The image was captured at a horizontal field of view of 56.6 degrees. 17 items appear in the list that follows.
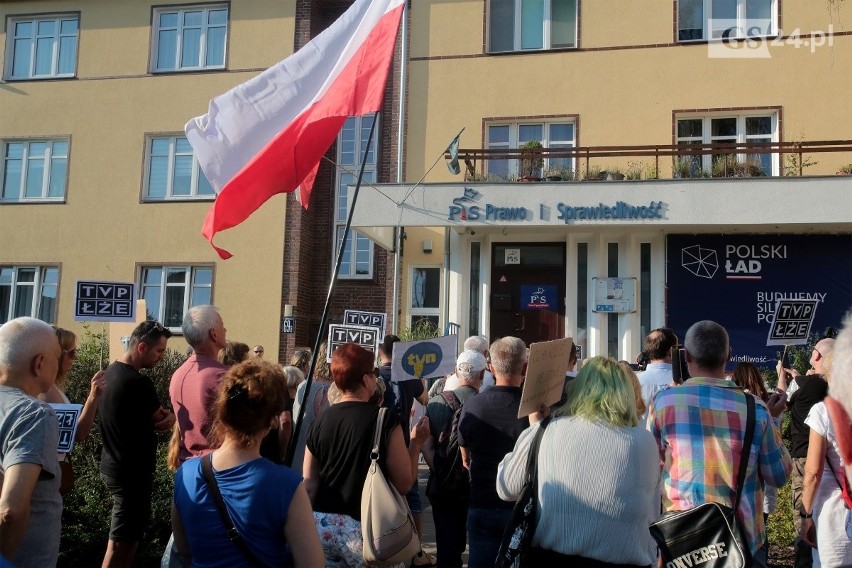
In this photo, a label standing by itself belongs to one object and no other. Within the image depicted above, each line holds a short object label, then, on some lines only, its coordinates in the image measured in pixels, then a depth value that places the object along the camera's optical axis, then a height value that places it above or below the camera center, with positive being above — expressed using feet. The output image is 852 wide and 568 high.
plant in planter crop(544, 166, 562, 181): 50.80 +10.29
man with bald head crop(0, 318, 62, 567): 10.70 -1.83
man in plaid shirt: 12.34 -1.71
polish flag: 20.86 +5.58
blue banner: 50.55 +3.94
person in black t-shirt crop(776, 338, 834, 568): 19.25 -1.79
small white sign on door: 54.75 +5.31
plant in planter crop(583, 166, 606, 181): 50.72 +10.31
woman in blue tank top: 9.82 -2.17
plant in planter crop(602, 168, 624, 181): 50.72 +10.39
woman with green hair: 11.02 -2.08
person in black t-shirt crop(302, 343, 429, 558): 13.17 -2.08
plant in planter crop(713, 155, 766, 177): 49.65 +10.90
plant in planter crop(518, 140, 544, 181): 51.52 +11.55
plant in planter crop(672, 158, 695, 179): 50.85 +10.94
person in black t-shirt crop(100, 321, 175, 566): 17.47 -2.67
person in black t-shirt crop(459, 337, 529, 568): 15.02 -2.13
